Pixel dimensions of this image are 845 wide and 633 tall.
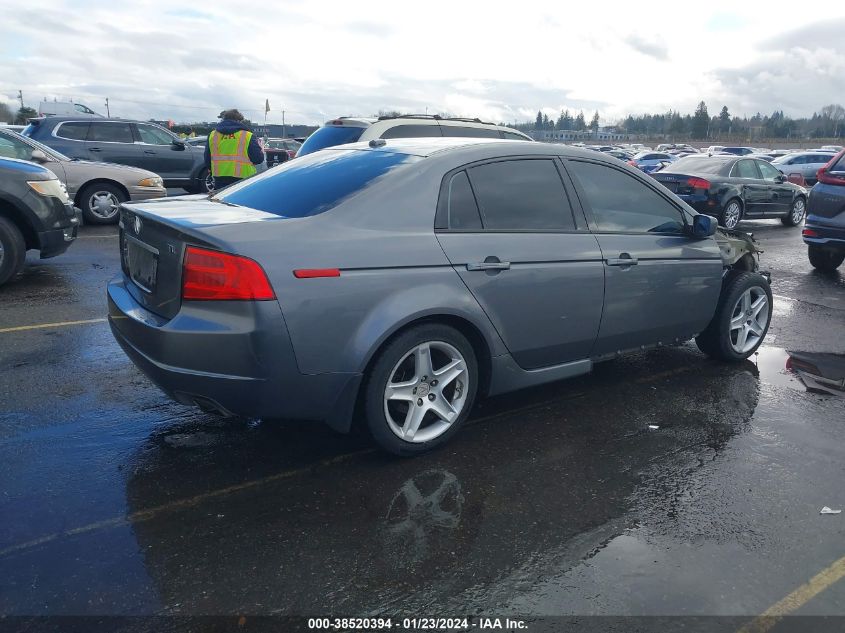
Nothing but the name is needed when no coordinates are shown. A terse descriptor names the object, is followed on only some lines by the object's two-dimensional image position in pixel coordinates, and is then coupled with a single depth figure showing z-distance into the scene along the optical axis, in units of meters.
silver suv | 9.60
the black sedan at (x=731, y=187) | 14.27
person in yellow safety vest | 9.03
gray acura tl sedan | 3.20
